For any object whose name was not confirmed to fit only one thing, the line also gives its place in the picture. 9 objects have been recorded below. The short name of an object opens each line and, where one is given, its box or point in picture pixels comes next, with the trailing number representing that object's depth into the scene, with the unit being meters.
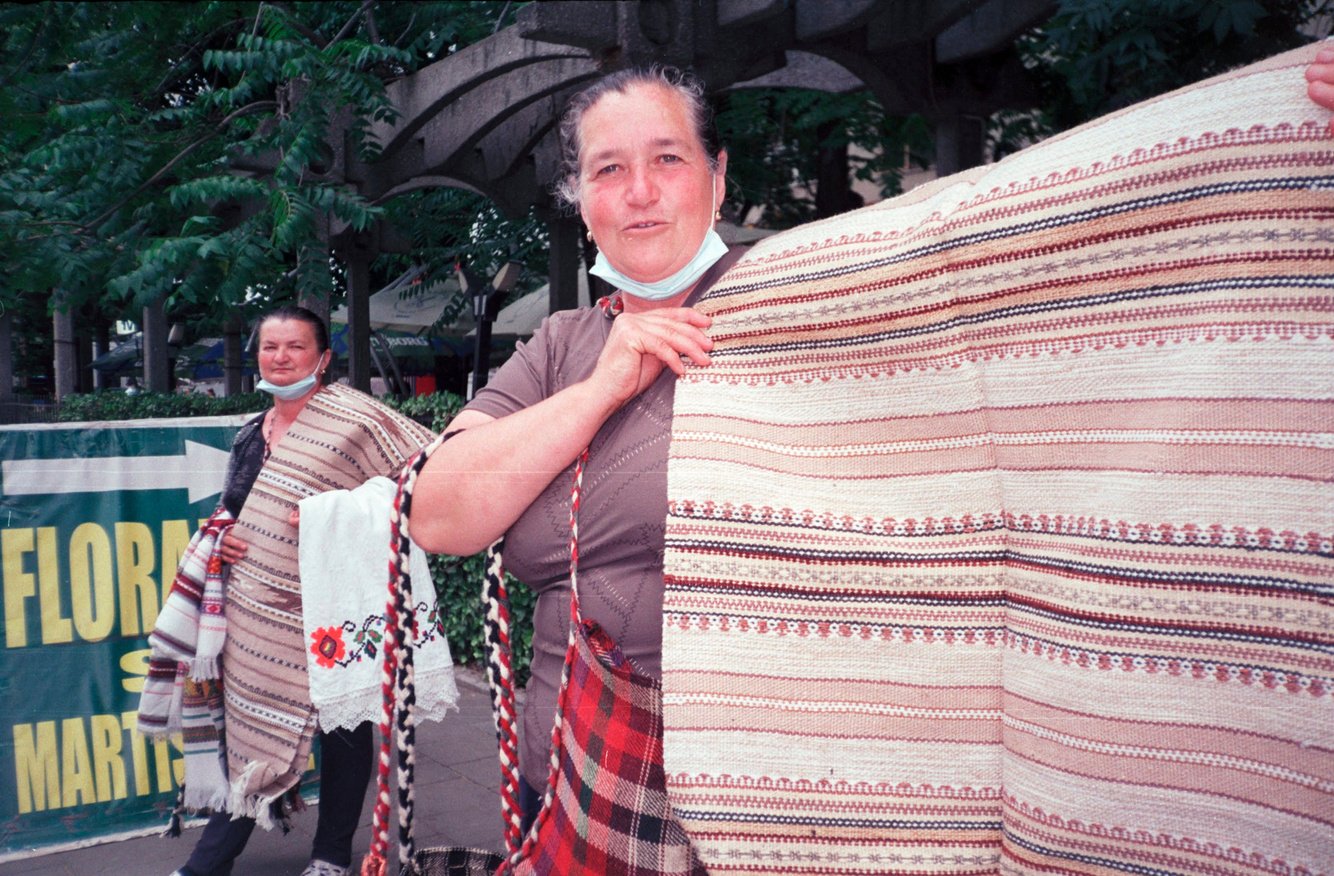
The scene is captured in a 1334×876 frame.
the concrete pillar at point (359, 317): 10.08
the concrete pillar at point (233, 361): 17.72
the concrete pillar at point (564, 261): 8.58
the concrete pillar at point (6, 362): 13.05
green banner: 4.35
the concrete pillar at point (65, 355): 16.50
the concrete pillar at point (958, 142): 6.08
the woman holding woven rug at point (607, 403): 1.47
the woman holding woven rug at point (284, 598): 3.81
